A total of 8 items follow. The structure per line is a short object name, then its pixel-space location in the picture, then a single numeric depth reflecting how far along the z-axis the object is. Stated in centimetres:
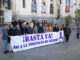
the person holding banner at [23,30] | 817
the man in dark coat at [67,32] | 1014
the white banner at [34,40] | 703
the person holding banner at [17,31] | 724
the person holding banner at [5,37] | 668
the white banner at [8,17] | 2100
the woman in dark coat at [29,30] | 823
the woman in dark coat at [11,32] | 713
